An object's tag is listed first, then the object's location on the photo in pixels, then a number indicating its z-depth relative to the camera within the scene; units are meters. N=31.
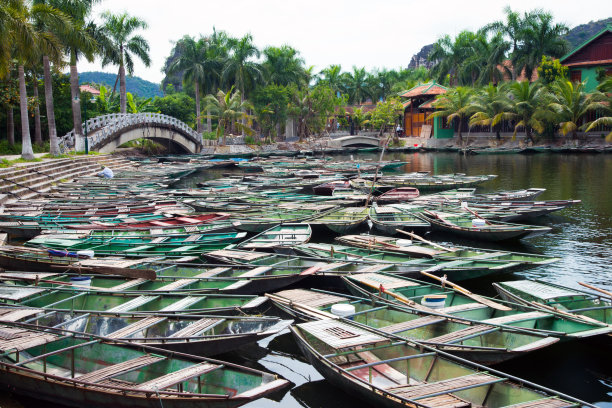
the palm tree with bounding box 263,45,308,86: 66.31
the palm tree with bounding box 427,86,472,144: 61.81
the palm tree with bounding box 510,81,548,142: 55.12
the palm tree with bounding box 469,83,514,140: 57.69
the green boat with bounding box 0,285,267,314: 10.60
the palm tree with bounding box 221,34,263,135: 61.75
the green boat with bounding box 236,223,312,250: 15.73
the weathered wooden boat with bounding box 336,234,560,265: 14.05
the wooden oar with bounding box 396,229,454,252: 15.24
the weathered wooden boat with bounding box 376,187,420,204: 25.36
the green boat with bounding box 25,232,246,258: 14.90
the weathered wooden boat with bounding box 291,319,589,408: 7.36
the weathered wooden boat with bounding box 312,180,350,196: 28.80
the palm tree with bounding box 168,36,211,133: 60.44
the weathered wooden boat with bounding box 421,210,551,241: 17.06
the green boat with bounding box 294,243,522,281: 13.16
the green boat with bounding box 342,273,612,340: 9.70
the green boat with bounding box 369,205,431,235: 19.05
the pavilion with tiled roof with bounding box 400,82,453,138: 68.56
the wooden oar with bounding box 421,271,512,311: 10.60
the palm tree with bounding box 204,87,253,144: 54.84
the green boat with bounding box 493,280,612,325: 10.54
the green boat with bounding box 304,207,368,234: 18.73
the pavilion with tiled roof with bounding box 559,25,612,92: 56.06
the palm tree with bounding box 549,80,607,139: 52.72
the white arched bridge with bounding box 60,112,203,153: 39.75
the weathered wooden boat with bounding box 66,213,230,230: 18.08
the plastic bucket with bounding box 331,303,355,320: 10.00
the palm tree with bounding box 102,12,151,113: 47.50
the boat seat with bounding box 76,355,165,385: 7.72
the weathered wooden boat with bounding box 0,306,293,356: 8.89
